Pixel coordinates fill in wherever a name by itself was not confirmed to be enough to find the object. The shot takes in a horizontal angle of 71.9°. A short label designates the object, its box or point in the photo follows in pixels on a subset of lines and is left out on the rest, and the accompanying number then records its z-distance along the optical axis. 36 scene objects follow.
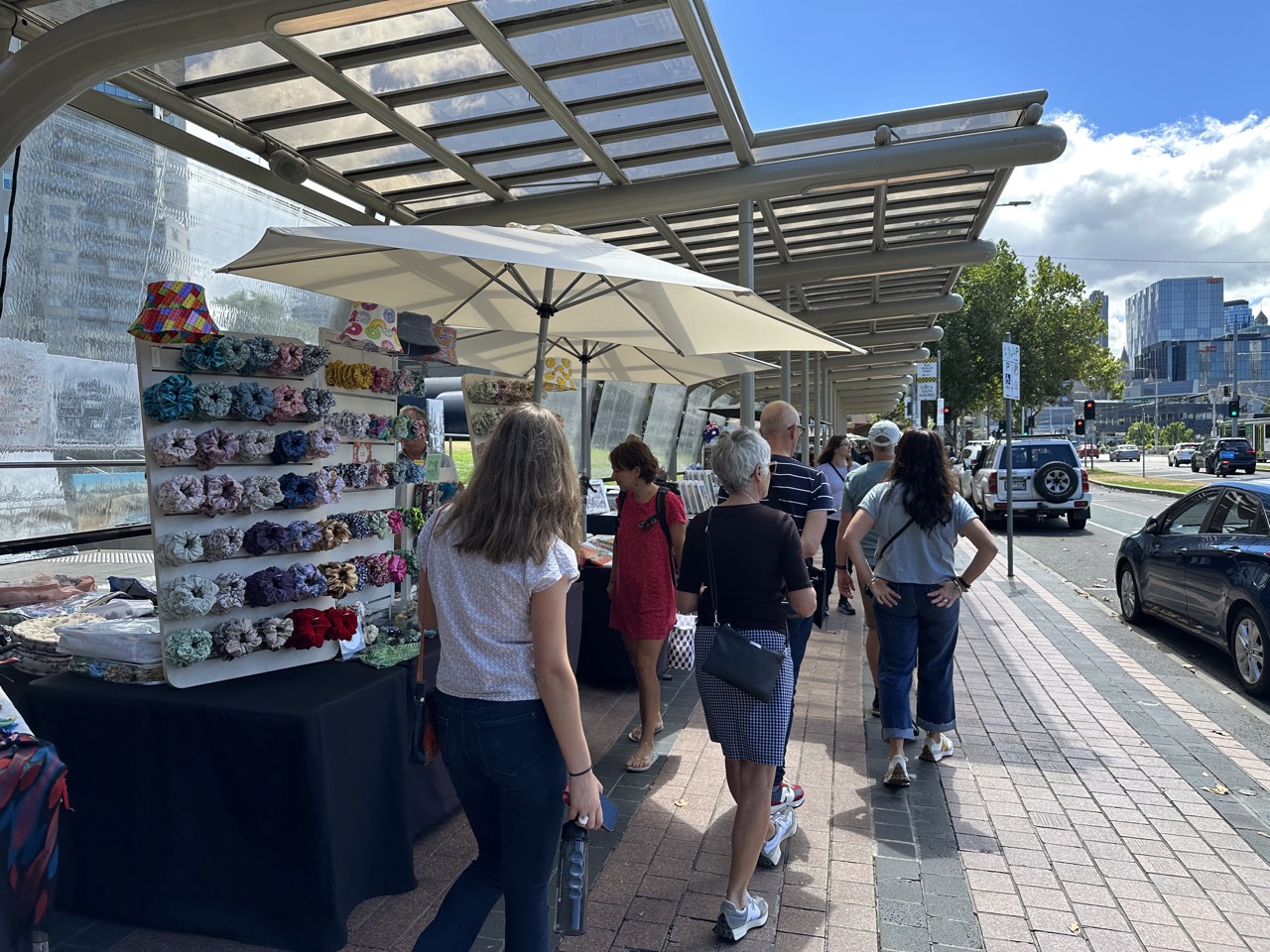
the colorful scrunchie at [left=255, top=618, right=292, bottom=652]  3.41
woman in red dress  4.84
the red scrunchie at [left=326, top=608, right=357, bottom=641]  3.56
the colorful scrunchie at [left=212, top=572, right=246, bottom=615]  3.29
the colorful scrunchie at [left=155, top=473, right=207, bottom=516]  3.17
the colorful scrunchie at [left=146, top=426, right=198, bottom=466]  3.16
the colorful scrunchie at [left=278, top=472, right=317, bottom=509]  3.52
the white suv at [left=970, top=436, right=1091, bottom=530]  17.89
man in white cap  5.84
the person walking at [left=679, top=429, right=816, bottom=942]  3.23
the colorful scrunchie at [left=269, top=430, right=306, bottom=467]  3.48
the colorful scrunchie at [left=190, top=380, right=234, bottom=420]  3.25
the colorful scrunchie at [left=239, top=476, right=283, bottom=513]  3.39
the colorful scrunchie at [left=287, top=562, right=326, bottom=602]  3.50
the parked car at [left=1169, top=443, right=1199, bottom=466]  62.47
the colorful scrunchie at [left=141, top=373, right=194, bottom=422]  3.17
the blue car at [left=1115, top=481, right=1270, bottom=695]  6.42
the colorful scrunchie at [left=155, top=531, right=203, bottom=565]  3.19
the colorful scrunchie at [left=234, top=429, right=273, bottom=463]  3.38
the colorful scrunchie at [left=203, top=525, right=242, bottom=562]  3.29
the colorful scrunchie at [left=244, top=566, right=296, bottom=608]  3.38
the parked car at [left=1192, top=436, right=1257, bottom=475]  41.94
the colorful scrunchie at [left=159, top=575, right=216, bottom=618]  3.18
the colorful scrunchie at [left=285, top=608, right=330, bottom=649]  3.46
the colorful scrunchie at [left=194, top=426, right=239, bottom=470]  3.26
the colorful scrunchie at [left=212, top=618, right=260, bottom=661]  3.27
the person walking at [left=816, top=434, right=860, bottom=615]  8.51
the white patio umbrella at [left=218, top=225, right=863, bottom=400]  3.70
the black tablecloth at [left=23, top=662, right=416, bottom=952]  2.94
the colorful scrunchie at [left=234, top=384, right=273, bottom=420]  3.35
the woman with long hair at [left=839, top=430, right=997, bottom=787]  4.58
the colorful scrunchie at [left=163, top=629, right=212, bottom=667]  3.13
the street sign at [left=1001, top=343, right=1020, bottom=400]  11.27
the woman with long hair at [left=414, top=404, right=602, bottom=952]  2.33
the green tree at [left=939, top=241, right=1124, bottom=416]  44.75
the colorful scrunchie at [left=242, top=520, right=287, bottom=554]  3.40
